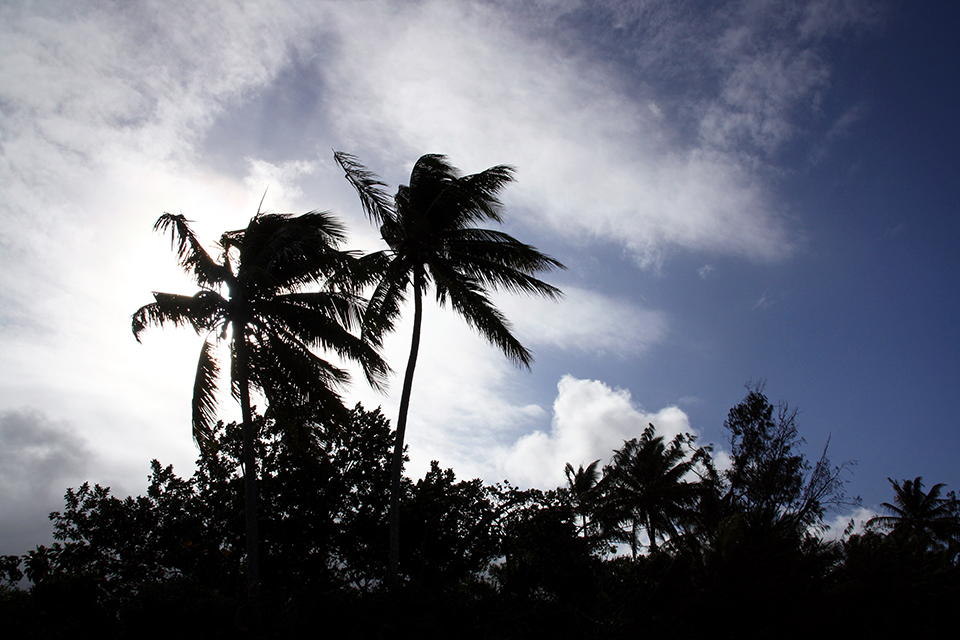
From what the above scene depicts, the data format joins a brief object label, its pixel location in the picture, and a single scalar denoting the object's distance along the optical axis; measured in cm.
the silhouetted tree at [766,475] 1556
